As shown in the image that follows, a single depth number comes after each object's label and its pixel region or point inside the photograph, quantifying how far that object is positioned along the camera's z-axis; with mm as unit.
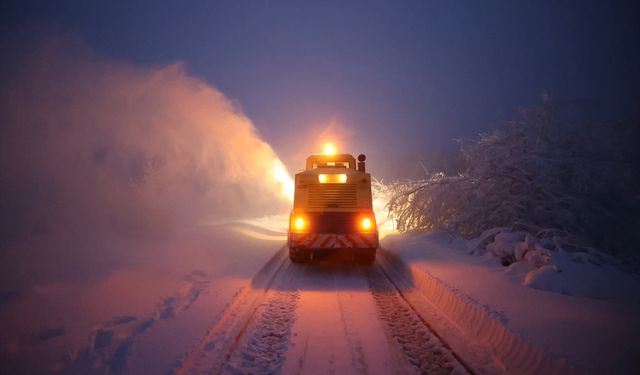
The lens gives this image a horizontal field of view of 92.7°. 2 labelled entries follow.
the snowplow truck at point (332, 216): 8383
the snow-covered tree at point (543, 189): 10609
